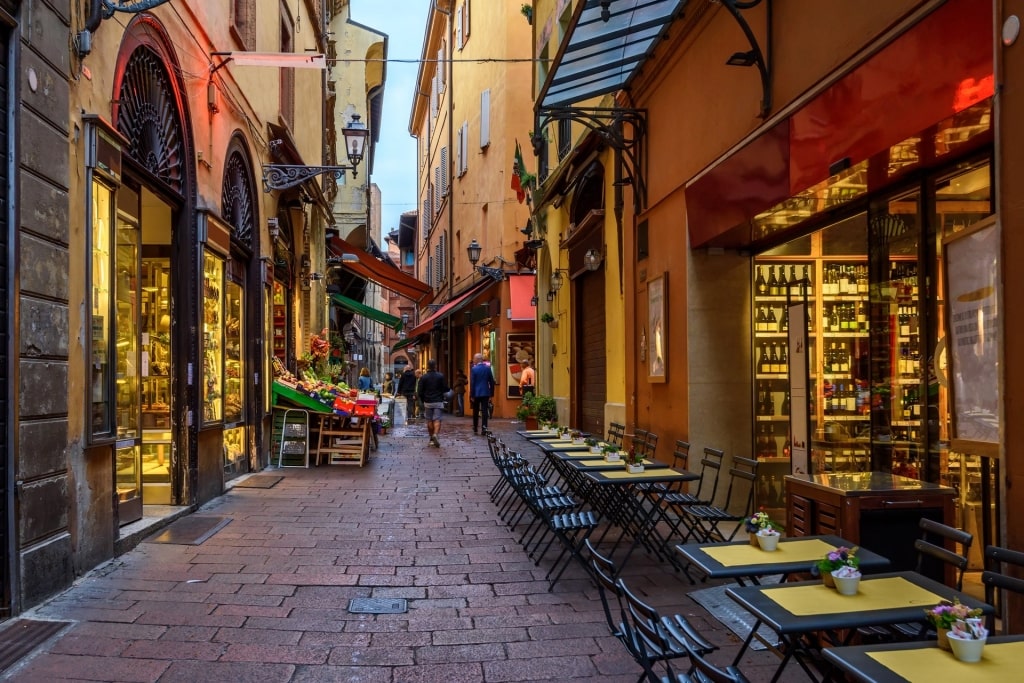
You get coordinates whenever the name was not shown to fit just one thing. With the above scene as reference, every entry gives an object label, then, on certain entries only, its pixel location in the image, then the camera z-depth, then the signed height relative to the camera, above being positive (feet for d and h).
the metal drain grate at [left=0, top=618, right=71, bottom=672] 13.51 -4.93
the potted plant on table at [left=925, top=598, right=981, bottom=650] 8.05 -2.64
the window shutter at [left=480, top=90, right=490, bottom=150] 79.41 +22.12
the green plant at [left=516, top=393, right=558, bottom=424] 52.49 -3.91
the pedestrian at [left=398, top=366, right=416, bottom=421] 79.62 -3.64
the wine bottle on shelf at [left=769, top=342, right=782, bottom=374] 26.23 -0.44
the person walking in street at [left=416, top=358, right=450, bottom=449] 49.88 -2.85
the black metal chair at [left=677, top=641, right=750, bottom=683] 7.52 -3.07
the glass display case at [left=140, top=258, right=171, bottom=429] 26.81 -0.39
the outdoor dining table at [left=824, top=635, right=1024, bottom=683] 7.56 -3.01
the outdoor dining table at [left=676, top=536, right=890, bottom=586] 11.57 -3.10
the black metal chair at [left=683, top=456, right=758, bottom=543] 19.81 -4.07
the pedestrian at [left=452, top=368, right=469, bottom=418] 77.92 -4.86
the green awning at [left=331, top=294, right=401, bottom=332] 76.33 +3.65
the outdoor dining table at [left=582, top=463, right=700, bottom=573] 19.80 -3.79
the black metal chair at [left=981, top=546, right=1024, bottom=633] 10.18 -2.93
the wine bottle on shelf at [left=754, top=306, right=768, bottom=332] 26.45 +0.80
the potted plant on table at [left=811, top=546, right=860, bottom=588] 10.48 -2.74
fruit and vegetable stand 39.83 -3.67
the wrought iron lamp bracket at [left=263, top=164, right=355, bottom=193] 39.37 +8.52
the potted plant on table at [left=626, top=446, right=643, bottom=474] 21.50 -3.02
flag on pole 59.21 +12.65
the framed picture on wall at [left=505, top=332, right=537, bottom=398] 73.56 -0.30
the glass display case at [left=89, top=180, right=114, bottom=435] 19.38 +0.88
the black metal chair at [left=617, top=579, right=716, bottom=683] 8.77 -3.25
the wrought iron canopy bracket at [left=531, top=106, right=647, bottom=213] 32.22 +8.47
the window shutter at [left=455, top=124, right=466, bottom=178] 93.66 +22.79
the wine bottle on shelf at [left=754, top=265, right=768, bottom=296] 26.40 +2.00
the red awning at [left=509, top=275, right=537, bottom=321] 70.95 +4.61
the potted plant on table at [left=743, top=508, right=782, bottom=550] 12.73 -2.76
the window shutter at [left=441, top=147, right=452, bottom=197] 102.84 +22.35
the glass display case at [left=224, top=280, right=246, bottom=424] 33.86 -0.15
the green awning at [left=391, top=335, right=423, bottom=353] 129.53 +1.21
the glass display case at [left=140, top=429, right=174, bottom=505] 26.73 -3.60
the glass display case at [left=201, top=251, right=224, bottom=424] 29.12 +0.44
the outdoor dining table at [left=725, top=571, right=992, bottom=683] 9.30 -3.07
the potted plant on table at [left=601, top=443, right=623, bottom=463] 23.63 -3.02
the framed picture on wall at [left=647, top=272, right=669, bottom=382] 29.25 +0.71
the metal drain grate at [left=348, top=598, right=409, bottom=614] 16.55 -5.22
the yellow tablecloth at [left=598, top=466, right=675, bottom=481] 20.38 -3.21
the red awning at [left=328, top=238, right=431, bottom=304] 69.77 +6.64
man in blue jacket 55.52 -2.36
